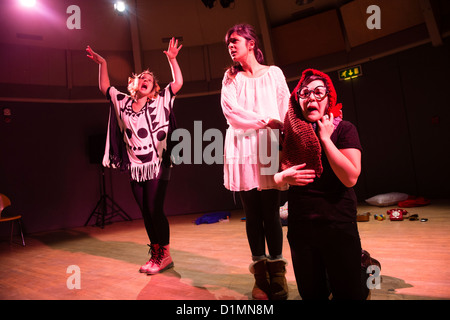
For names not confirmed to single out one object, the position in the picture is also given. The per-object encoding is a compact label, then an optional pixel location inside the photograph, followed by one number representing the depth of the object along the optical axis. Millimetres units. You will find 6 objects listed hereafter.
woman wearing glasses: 965
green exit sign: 4734
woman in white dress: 1368
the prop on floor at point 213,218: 4379
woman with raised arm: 2018
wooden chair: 3802
